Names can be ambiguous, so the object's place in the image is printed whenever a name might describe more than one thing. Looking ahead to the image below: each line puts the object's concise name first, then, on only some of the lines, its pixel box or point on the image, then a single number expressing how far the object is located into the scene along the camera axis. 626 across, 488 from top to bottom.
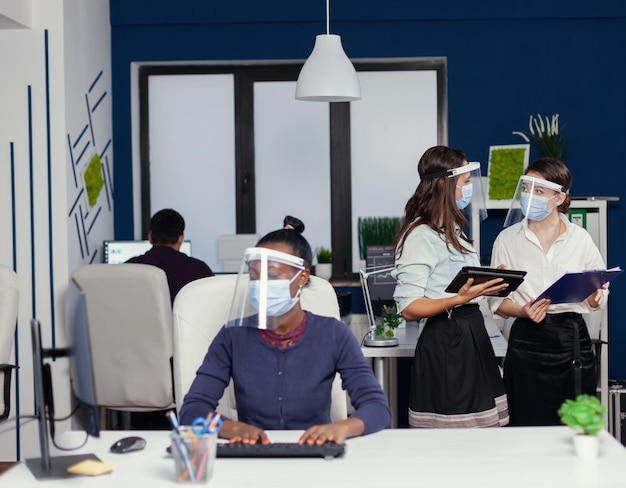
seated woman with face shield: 2.26
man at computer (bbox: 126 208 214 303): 4.25
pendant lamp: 4.39
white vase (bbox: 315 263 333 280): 5.55
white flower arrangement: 5.28
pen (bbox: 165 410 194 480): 1.82
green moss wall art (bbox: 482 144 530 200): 5.16
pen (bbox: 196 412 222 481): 1.83
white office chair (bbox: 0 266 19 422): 3.26
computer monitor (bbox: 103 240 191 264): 5.37
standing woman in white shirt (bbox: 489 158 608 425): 3.21
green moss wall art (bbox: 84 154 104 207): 5.18
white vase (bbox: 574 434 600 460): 1.93
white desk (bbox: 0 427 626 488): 1.82
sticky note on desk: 1.89
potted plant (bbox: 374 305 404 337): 3.98
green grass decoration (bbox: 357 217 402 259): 5.70
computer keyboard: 1.98
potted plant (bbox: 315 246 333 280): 5.56
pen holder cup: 1.83
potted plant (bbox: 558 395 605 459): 1.93
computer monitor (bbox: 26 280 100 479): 1.71
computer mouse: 2.06
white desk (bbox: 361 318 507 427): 3.76
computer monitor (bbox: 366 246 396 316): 4.91
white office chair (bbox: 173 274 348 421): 2.61
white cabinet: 4.85
